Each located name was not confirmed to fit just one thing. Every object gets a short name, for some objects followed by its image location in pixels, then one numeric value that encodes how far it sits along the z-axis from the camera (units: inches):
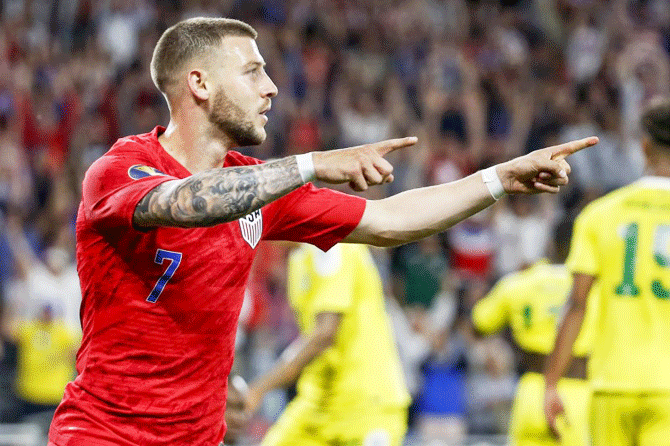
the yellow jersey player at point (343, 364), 517.7
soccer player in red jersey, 255.9
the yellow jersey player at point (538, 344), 552.1
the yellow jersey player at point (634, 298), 432.5
